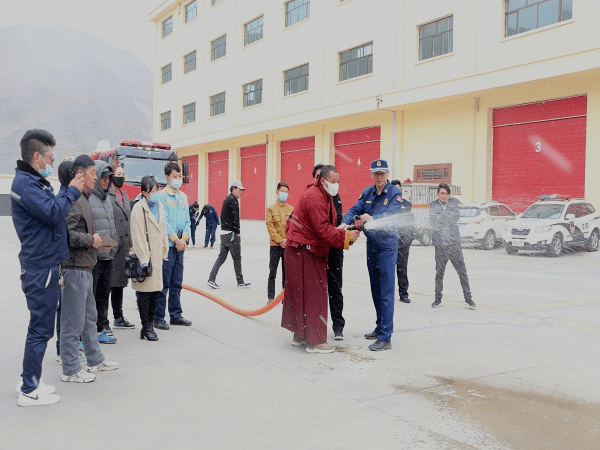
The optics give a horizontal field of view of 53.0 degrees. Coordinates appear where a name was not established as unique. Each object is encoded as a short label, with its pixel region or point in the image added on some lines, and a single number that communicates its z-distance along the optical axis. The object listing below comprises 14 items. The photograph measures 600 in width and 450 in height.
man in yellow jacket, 9.04
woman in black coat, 6.80
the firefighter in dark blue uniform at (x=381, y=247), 6.31
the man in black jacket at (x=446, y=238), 8.96
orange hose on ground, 7.68
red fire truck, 18.20
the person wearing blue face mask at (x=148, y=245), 6.39
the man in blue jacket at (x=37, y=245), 4.29
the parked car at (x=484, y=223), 19.34
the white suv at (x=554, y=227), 16.92
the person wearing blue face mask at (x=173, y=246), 7.16
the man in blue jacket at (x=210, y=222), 18.98
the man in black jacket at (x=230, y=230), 10.28
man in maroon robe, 6.06
